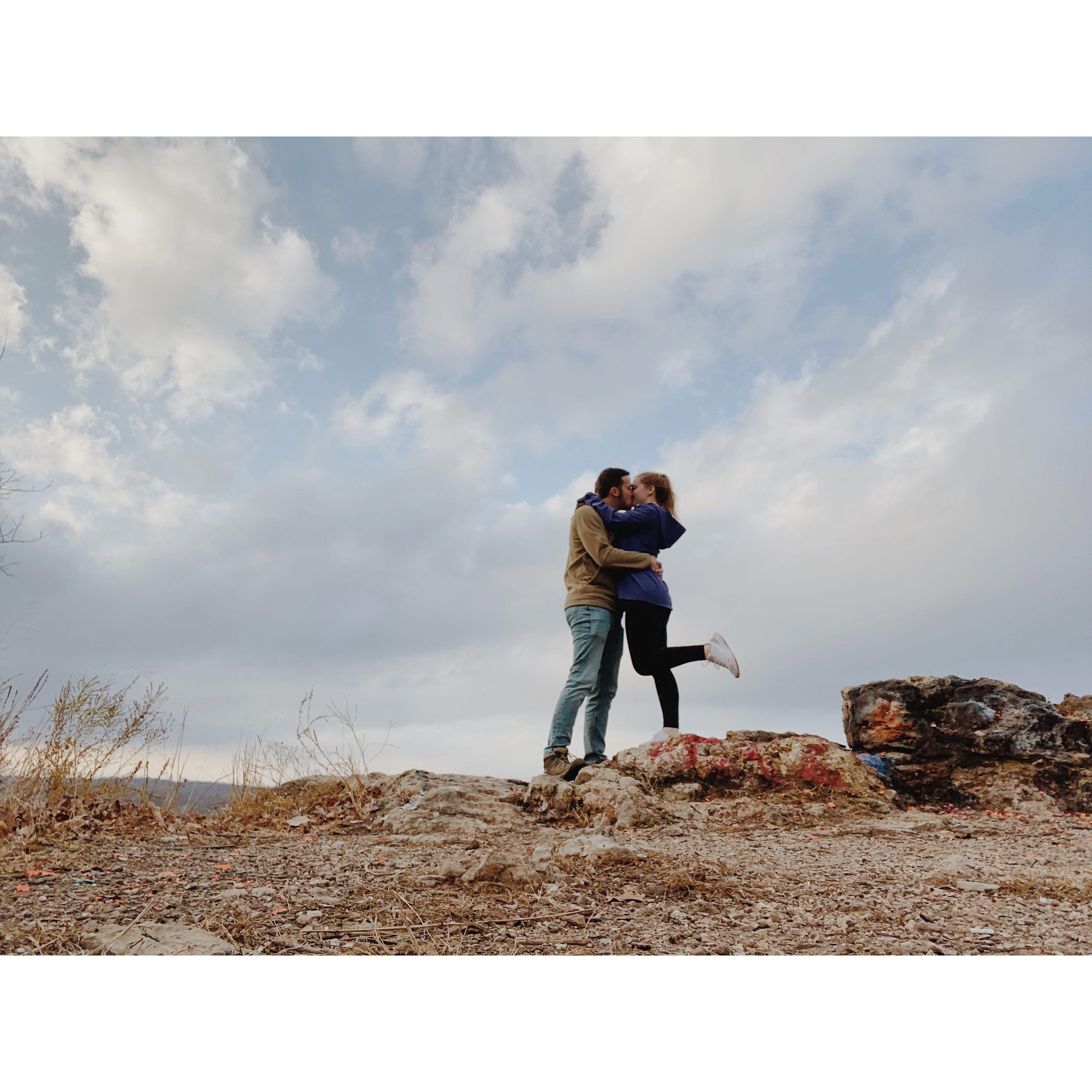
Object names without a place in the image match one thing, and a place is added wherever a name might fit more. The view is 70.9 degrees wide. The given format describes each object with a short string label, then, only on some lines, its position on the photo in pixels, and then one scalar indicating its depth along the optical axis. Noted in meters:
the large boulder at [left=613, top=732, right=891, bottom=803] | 6.52
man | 6.12
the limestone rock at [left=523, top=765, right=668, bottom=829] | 5.29
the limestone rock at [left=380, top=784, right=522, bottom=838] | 5.29
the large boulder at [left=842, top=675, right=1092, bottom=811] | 6.64
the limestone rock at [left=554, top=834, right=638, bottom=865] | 3.69
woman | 6.20
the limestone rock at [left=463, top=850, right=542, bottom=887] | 3.27
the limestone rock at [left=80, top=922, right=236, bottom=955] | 2.61
